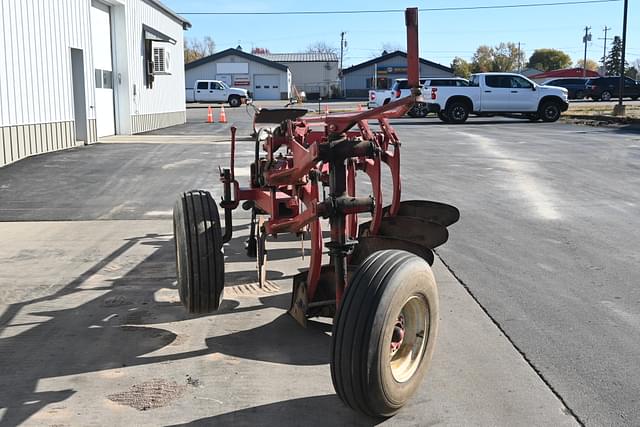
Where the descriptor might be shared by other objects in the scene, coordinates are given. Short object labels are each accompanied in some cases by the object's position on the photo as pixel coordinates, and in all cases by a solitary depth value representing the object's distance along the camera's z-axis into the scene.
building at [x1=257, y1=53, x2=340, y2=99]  82.60
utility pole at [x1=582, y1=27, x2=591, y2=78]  107.44
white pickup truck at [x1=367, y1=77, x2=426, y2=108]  31.62
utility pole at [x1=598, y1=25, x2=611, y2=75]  124.31
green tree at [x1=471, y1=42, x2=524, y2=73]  113.31
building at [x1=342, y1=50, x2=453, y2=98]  75.25
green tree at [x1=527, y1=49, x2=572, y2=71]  126.69
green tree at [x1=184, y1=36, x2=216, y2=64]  124.62
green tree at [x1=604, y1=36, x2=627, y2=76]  115.12
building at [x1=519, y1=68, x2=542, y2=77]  110.44
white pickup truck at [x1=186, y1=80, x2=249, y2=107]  55.34
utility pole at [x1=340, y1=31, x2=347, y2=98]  79.00
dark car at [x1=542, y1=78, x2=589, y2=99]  54.75
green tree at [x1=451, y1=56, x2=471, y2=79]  91.32
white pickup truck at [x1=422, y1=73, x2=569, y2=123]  28.62
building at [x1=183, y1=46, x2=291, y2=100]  72.38
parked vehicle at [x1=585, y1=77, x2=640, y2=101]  50.66
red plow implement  3.40
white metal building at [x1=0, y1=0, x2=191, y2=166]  14.16
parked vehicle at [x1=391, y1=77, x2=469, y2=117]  31.47
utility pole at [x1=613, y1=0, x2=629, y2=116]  31.38
